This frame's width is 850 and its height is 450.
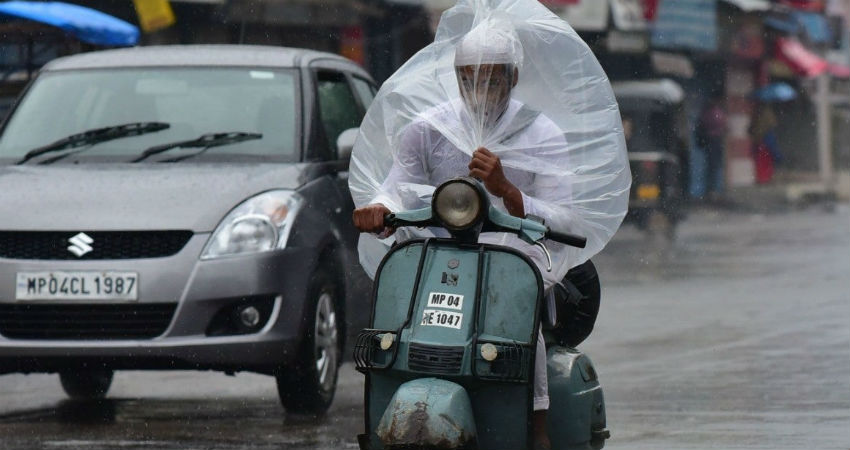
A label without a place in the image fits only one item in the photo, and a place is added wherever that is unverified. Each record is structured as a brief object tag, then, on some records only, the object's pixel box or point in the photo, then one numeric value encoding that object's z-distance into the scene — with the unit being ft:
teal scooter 32.24
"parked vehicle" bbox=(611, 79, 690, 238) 172.76
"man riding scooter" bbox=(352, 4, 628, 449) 34.65
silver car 52.80
